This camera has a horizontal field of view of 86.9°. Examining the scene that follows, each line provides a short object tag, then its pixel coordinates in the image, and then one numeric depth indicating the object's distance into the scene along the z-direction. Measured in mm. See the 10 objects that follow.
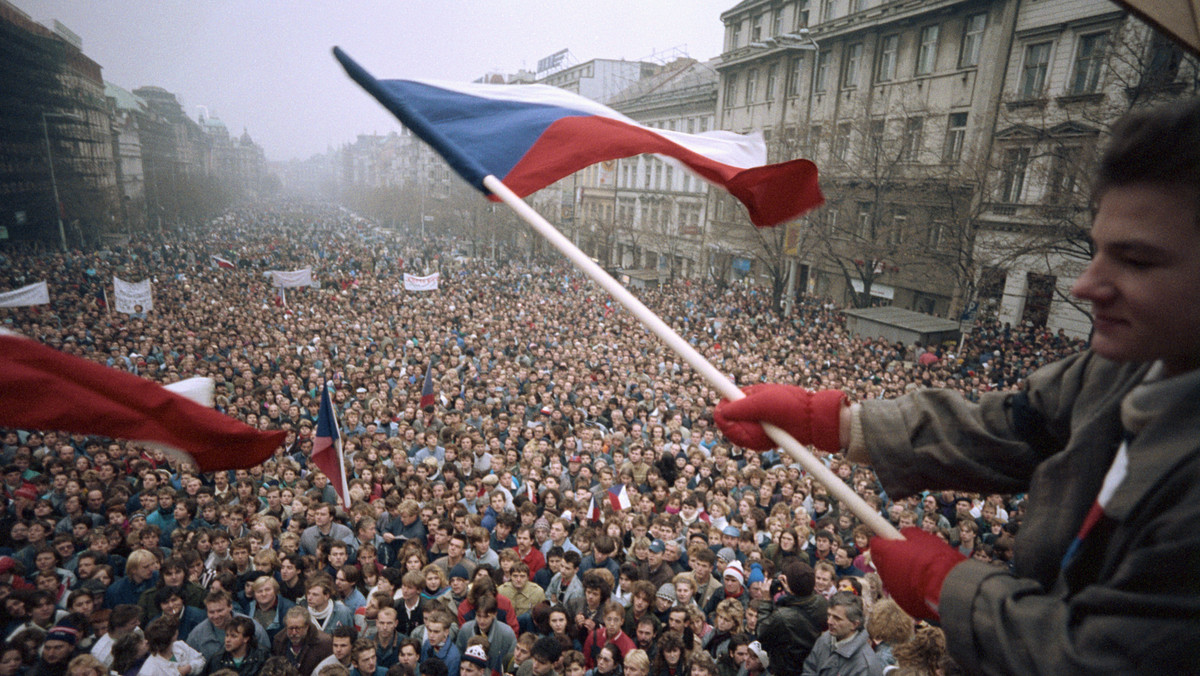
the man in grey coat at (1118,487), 995
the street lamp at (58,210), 33175
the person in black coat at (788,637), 4508
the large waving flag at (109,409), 2379
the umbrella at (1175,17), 2205
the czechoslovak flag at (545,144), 2969
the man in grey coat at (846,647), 4250
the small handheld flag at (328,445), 7703
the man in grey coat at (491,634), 5059
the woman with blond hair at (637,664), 4262
